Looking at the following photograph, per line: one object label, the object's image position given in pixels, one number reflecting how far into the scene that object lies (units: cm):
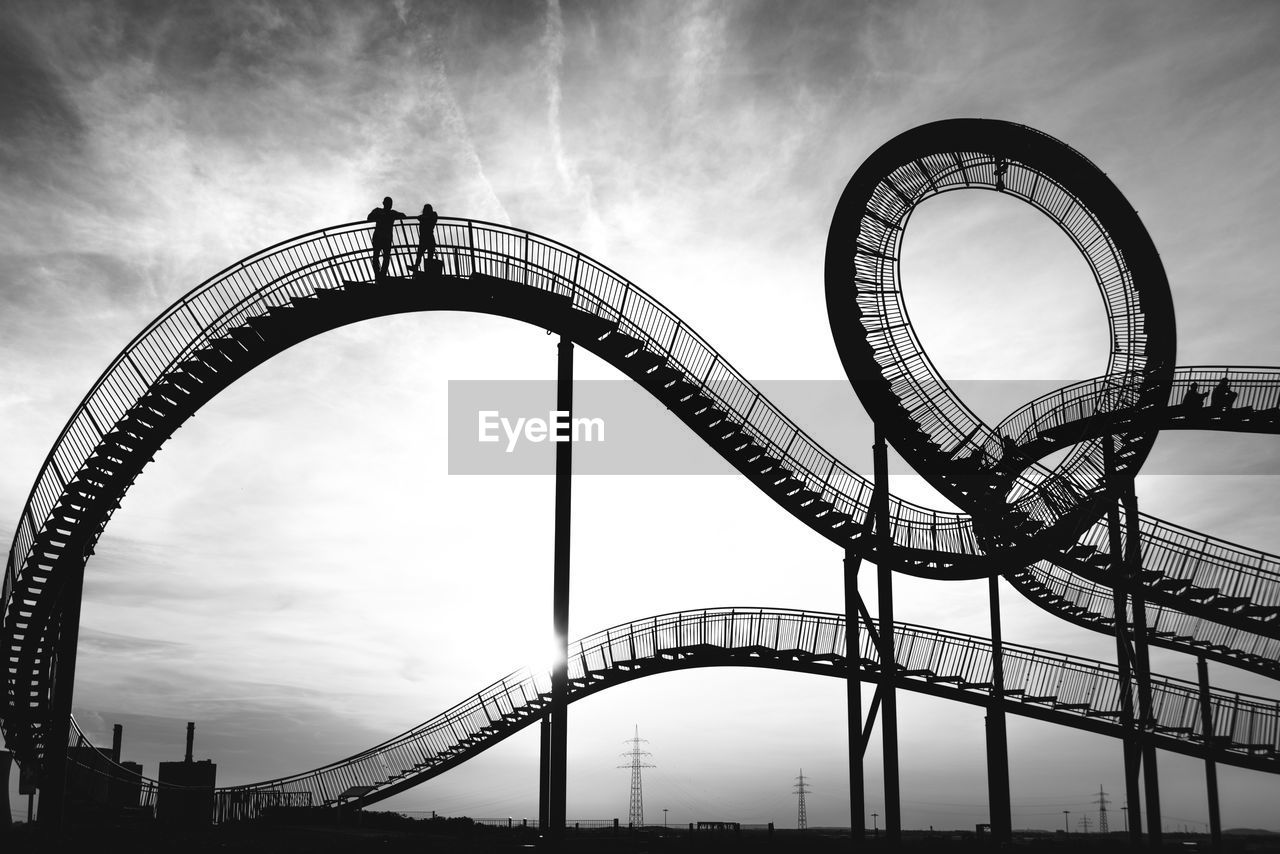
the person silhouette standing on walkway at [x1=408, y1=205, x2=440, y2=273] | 2347
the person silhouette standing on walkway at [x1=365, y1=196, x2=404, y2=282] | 2317
